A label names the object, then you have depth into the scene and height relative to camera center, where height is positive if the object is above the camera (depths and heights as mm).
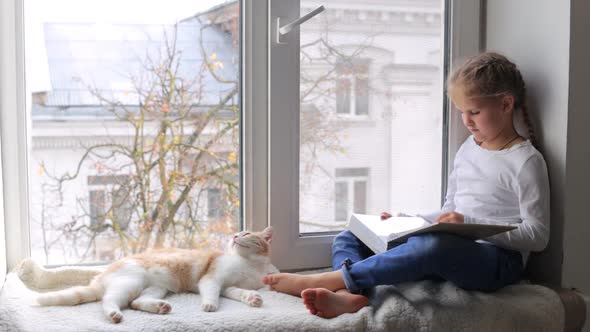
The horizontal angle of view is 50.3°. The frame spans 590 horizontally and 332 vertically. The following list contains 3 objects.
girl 1223 -188
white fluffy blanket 1127 -344
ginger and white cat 1222 -309
